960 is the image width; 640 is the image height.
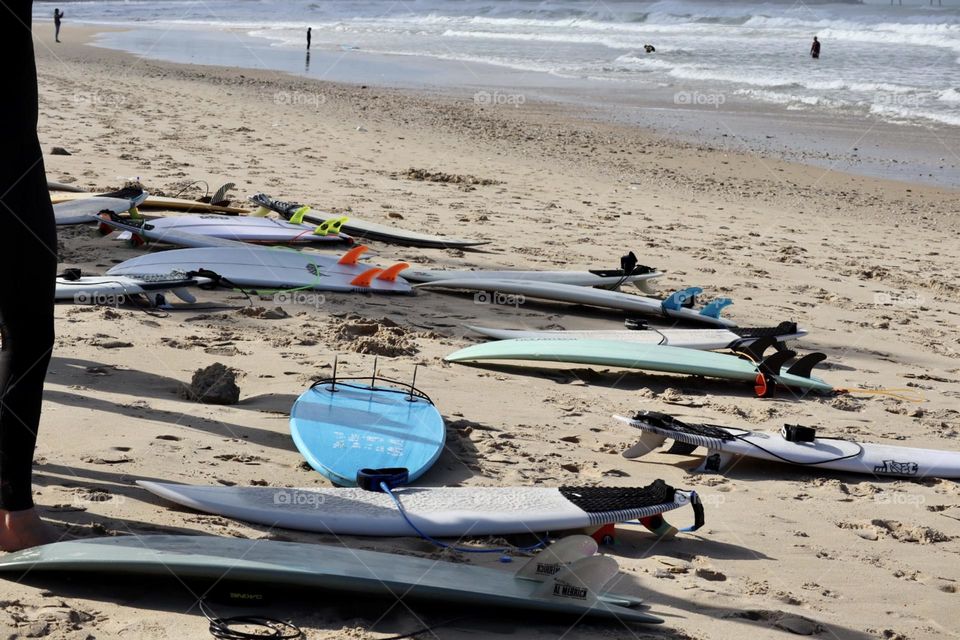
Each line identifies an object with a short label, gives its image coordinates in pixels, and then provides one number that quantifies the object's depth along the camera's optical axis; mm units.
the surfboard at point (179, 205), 16141
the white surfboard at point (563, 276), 13406
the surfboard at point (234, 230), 14181
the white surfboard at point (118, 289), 11039
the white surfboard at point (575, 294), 12930
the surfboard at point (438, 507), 6344
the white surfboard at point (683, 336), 11445
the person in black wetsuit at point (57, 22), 57869
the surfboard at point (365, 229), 15743
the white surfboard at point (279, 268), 12547
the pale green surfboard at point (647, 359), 10437
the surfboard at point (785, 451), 8133
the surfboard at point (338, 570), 5211
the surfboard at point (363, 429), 7328
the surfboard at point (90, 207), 14477
